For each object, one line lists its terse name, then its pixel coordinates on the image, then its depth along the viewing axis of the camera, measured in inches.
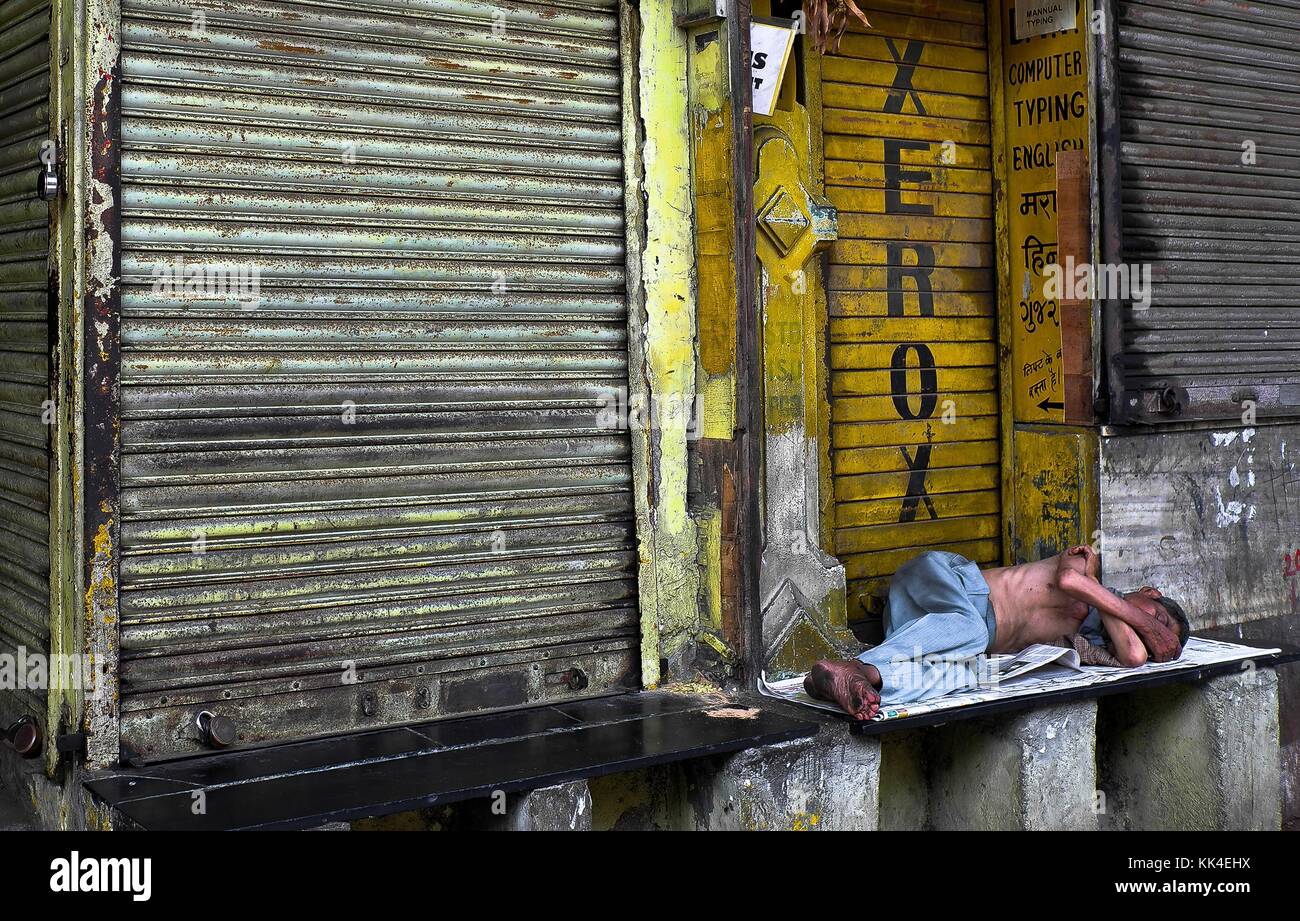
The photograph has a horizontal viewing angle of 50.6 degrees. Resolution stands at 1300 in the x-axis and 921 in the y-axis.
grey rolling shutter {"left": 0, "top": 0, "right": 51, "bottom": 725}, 188.5
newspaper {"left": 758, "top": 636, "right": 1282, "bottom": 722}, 213.0
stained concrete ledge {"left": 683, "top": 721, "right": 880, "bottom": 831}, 192.9
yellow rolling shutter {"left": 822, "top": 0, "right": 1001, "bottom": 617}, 262.1
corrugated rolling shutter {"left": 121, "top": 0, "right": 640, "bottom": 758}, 182.4
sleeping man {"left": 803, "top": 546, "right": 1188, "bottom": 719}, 226.1
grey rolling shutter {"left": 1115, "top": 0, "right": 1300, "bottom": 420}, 264.7
